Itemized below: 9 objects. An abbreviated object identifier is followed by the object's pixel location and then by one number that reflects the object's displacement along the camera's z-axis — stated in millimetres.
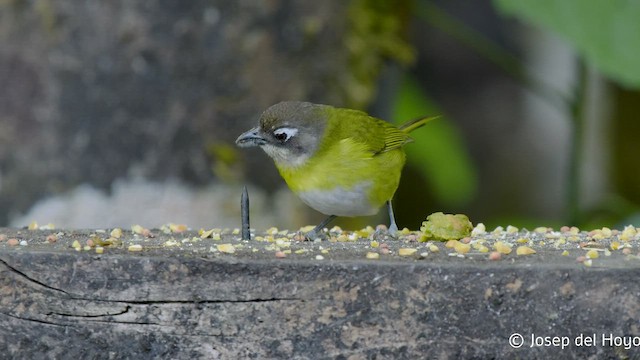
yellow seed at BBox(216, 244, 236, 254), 5918
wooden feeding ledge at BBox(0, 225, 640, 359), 5465
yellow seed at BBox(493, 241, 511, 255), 5898
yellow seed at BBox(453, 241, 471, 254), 5996
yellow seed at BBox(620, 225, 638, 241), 6734
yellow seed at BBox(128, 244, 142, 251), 5809
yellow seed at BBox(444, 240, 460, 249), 6215
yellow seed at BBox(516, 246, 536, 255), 5902
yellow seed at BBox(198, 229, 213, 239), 7051
